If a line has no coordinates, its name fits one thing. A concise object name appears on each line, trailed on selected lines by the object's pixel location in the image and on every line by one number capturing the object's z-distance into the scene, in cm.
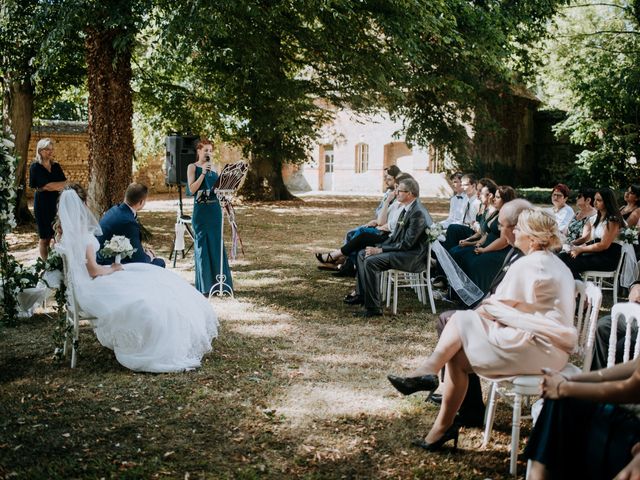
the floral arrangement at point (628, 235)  700
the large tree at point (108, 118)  1121
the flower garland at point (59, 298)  516
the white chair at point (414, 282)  709
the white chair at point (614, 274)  705
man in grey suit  693
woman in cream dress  343
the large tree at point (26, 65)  1006
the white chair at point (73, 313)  504
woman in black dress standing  873
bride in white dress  503
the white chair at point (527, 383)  337
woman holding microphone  767
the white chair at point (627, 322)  339
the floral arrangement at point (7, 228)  589
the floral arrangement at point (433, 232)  693
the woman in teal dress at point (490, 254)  706
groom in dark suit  568
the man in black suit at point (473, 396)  406
